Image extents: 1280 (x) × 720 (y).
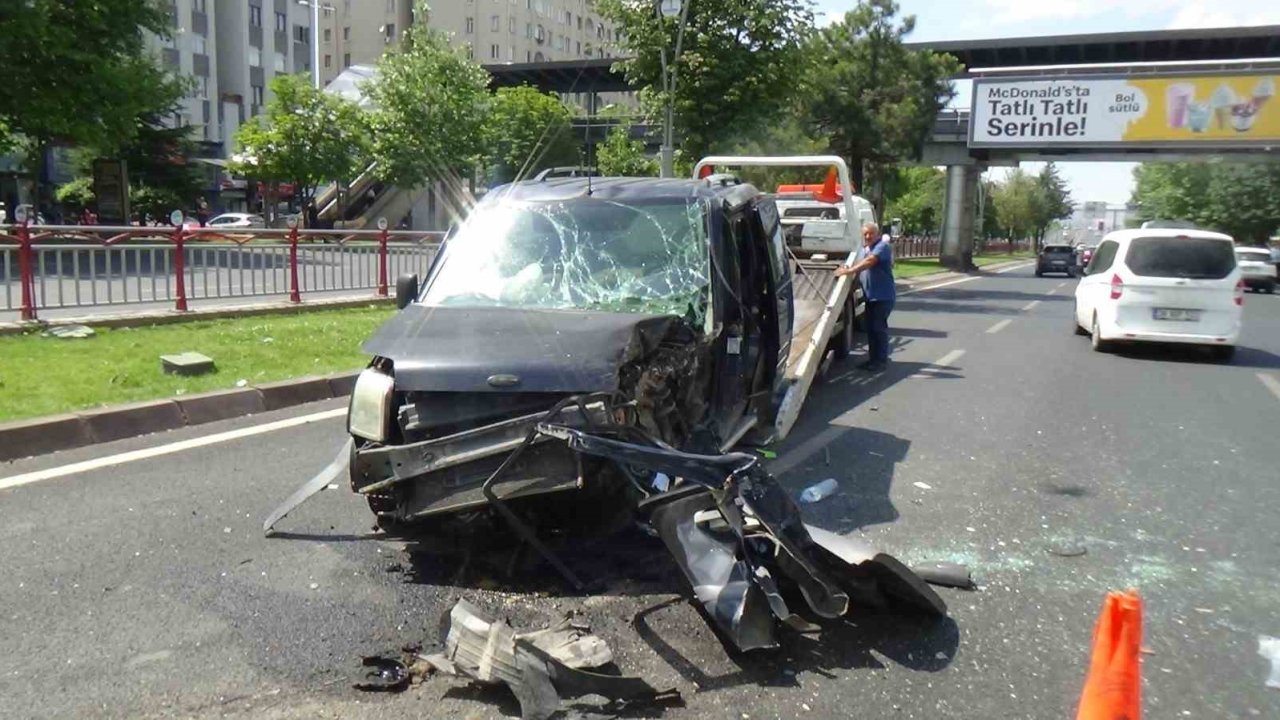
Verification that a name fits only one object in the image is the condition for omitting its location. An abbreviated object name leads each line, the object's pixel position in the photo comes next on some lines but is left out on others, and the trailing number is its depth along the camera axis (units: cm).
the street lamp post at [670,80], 1916
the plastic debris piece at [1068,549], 536
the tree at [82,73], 2378
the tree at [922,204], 7862
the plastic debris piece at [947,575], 479
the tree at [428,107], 3928
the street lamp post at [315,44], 5799
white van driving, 1315
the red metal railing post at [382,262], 1694
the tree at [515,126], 4084
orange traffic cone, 309
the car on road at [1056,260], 4512
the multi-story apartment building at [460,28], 8400
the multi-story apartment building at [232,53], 5772
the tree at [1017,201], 9156
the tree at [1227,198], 4747
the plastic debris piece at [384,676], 366
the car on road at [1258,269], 3456
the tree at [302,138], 4081
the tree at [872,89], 3002
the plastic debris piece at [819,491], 616
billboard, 3244
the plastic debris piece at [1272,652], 396
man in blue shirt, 1163
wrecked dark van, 425
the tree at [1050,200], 9300
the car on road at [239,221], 4328
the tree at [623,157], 2459
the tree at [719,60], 2067
